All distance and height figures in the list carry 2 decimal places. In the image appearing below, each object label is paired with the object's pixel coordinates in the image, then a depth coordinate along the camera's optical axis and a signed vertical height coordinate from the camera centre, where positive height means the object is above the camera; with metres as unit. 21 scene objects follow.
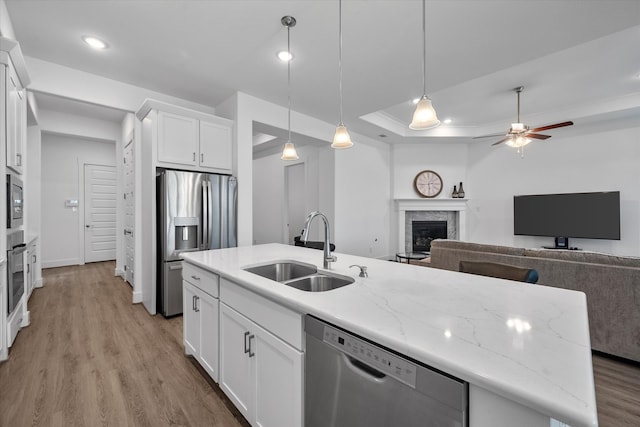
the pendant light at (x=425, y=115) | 1.68 +0.60
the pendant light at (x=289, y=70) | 2.23 +1.56
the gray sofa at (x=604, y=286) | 2.17 -0.62
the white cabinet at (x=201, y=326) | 1.81 -0.82
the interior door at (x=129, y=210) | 4.00 +0.04
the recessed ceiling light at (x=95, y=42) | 2.49 +1.58
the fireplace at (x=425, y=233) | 6.32 -0.48
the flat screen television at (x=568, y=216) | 4.54 -0.06
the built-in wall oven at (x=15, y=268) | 2.18 -0.46
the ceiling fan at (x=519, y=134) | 3.92 +1.12
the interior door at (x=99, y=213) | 5.80 -0.01
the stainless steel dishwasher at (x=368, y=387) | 0.74 -0.55
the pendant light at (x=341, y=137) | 2.14 +0.59
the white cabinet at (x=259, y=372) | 1.21 -0.81
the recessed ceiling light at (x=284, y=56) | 2.72 +1.58
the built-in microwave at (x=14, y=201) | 2.14 +0.09
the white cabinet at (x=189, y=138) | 3.10 +0.90
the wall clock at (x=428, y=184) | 6.24 +0.64
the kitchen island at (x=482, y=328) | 0.61 -0.38
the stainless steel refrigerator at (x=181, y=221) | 3.05 -0.10
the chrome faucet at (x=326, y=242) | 1.72 -0.19
